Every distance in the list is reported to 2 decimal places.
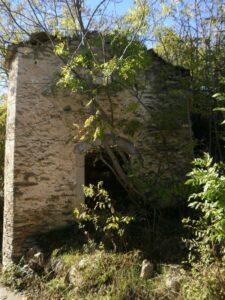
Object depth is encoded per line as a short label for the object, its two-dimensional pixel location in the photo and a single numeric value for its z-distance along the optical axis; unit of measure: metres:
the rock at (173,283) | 4.98
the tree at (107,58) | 6.68
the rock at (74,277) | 6.03
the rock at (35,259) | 7.12
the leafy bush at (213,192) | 3.87
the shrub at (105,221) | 6.12
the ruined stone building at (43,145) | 8.00
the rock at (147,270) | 5.53
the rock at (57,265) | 6.69
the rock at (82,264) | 6.24
